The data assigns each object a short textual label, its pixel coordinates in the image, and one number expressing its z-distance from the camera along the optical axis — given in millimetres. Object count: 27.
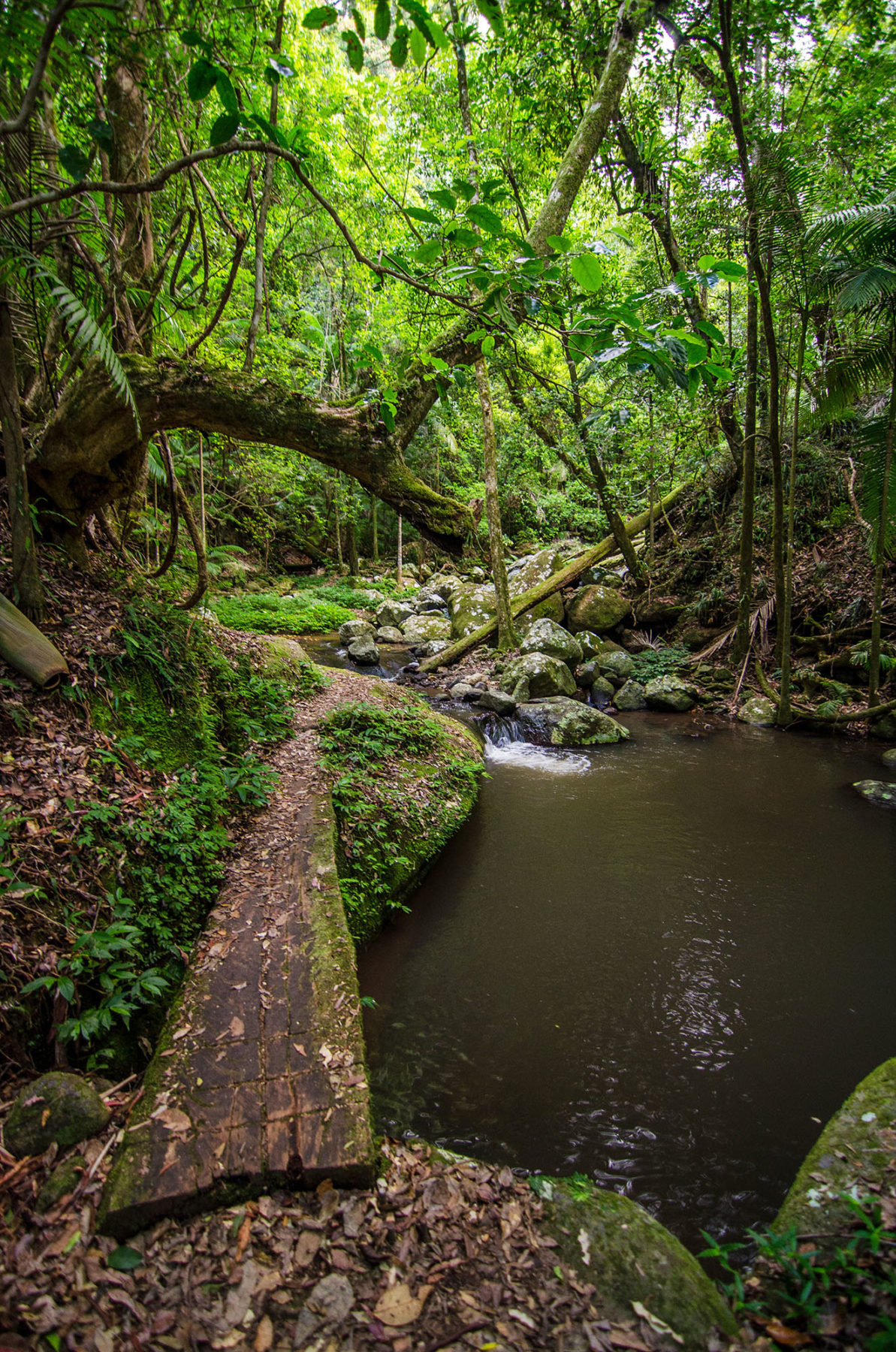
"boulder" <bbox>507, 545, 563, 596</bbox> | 13352
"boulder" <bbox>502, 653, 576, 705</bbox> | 9234
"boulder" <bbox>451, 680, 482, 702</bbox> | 9422
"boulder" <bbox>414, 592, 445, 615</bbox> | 16359
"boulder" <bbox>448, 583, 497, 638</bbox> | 12703
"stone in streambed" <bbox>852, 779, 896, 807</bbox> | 5934
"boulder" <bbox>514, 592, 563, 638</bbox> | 12148
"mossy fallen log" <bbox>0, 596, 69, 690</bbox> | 2973
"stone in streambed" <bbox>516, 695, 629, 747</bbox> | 8077
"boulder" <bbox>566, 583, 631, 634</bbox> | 11953
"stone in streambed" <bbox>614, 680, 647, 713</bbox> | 9688
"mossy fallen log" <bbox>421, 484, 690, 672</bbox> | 11445
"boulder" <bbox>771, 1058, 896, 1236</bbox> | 1832
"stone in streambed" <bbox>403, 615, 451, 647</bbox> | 14094
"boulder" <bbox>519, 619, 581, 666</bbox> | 10398
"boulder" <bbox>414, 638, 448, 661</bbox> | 12555
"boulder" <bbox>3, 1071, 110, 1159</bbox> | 1747
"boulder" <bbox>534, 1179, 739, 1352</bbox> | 1563
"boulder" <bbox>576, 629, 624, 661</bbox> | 11102
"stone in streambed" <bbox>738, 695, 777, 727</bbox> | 8508
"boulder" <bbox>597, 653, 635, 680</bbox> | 10492
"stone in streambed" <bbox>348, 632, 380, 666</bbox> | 11797
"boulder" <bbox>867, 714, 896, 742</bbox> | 7559
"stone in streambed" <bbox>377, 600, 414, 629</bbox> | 15086
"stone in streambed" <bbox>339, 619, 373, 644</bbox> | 13758
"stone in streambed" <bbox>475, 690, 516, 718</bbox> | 8727
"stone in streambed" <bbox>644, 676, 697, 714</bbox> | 9380
